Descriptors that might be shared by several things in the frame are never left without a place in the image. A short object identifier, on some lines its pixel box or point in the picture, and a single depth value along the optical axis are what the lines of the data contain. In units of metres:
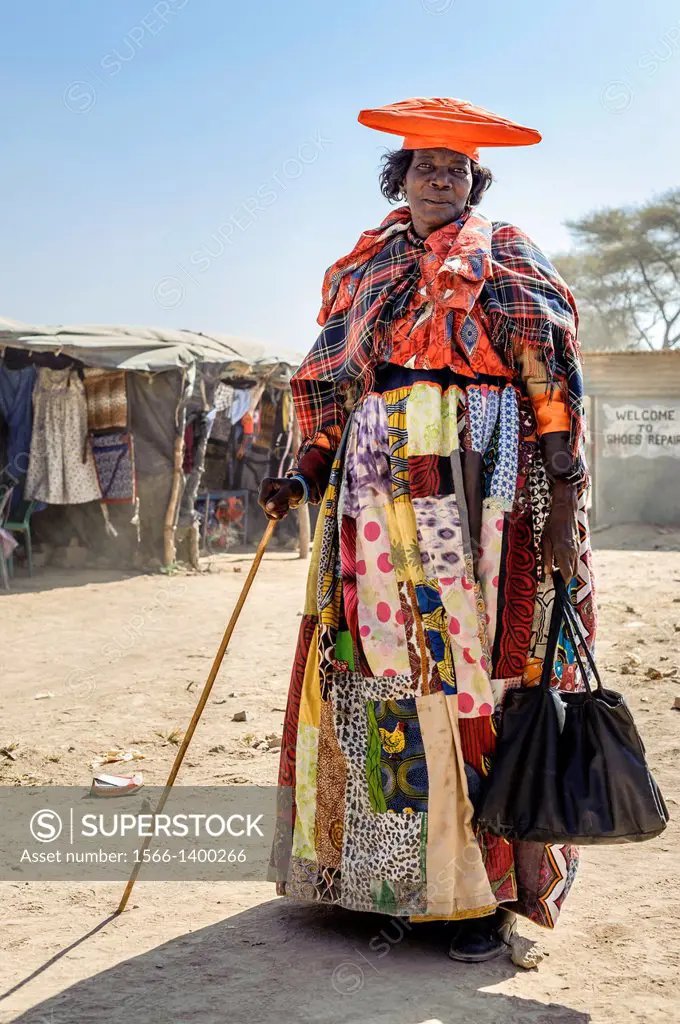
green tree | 29.69
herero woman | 2.46
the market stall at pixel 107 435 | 10.26
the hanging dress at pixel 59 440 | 10.39
